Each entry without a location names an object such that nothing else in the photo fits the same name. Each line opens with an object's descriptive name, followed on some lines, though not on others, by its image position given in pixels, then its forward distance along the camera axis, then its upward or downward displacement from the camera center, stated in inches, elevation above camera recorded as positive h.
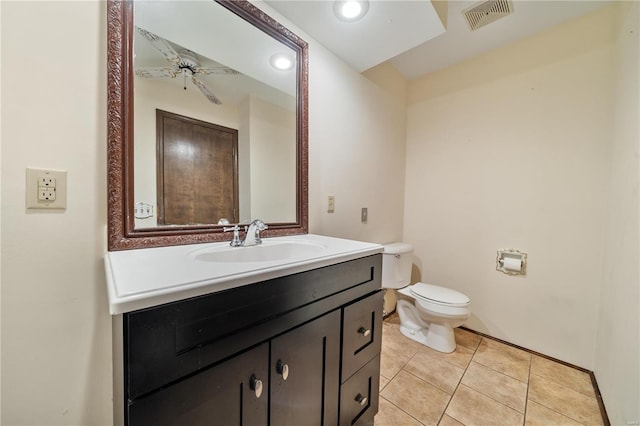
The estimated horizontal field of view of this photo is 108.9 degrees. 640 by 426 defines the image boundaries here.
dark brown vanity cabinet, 17.9 -15.1
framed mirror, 30.9 +14.3
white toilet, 60.9 -26.4
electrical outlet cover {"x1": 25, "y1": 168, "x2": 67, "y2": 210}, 25.1 +1.7
